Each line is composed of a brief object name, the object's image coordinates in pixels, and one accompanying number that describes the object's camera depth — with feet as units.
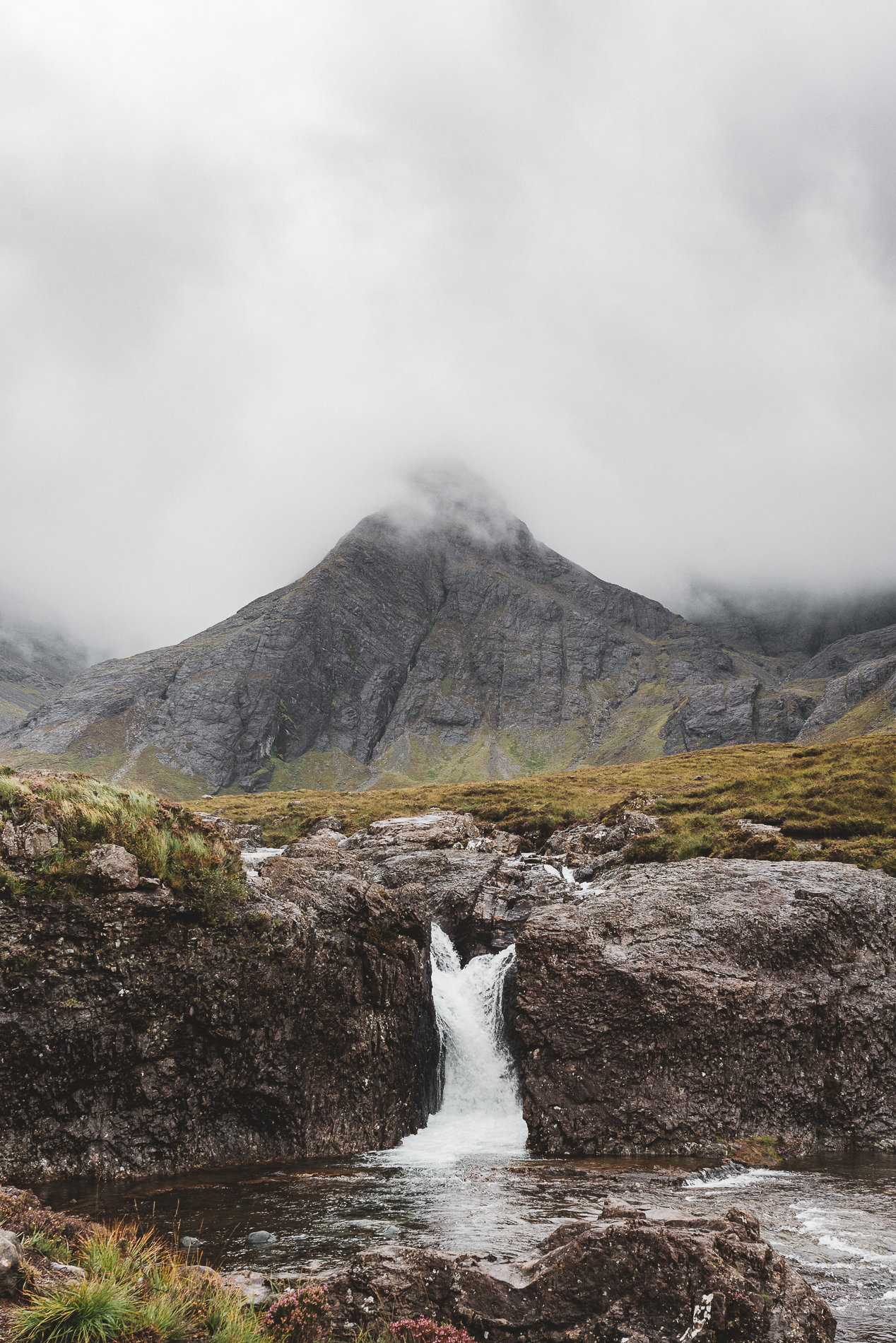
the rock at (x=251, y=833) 229.82
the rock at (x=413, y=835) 145.38
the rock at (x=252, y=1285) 29.71
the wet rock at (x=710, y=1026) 68.08
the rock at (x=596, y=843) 129.90
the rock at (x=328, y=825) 220.43
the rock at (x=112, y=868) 57.82
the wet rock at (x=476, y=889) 106.01
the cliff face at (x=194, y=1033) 52.95
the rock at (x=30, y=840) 56.39
